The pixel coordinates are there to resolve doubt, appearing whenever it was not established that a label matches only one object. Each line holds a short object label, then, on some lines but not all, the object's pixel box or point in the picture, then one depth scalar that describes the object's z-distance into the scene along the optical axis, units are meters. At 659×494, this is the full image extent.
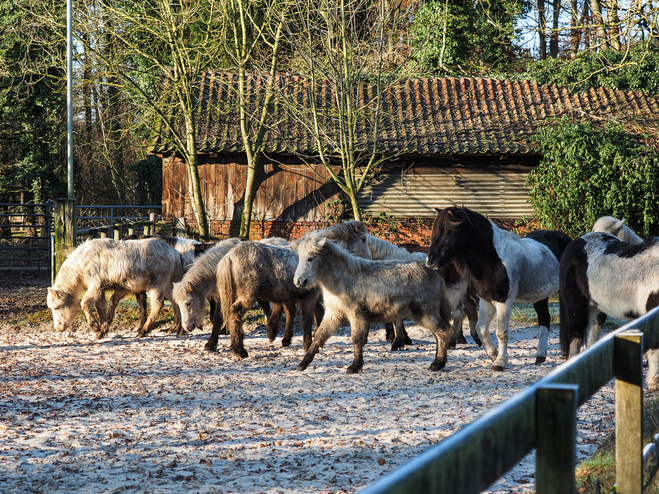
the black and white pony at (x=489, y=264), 16.20
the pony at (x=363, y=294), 16.09
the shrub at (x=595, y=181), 33.00
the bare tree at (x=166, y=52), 32.25
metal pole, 31.30
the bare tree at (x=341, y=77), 29.56
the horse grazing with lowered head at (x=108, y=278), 21.31
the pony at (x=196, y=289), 19.84
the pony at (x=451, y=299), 17.86
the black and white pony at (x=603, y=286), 13.28
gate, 36.72
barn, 36.75
